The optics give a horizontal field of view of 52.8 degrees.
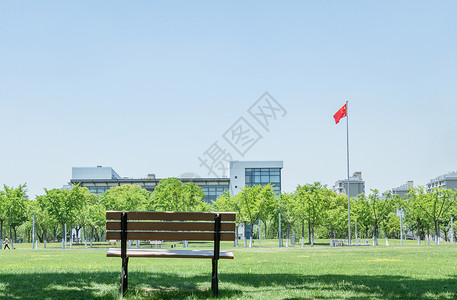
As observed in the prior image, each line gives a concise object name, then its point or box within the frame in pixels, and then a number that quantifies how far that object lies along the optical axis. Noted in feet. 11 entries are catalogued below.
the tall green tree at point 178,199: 184.34
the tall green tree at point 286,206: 193.88
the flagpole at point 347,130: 162.50
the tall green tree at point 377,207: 192.54
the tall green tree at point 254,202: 175.94
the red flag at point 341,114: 162.20
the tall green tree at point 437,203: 188.44
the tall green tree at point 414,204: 193.16
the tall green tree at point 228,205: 184.04
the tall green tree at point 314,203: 181.98
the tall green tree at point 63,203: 174.40
